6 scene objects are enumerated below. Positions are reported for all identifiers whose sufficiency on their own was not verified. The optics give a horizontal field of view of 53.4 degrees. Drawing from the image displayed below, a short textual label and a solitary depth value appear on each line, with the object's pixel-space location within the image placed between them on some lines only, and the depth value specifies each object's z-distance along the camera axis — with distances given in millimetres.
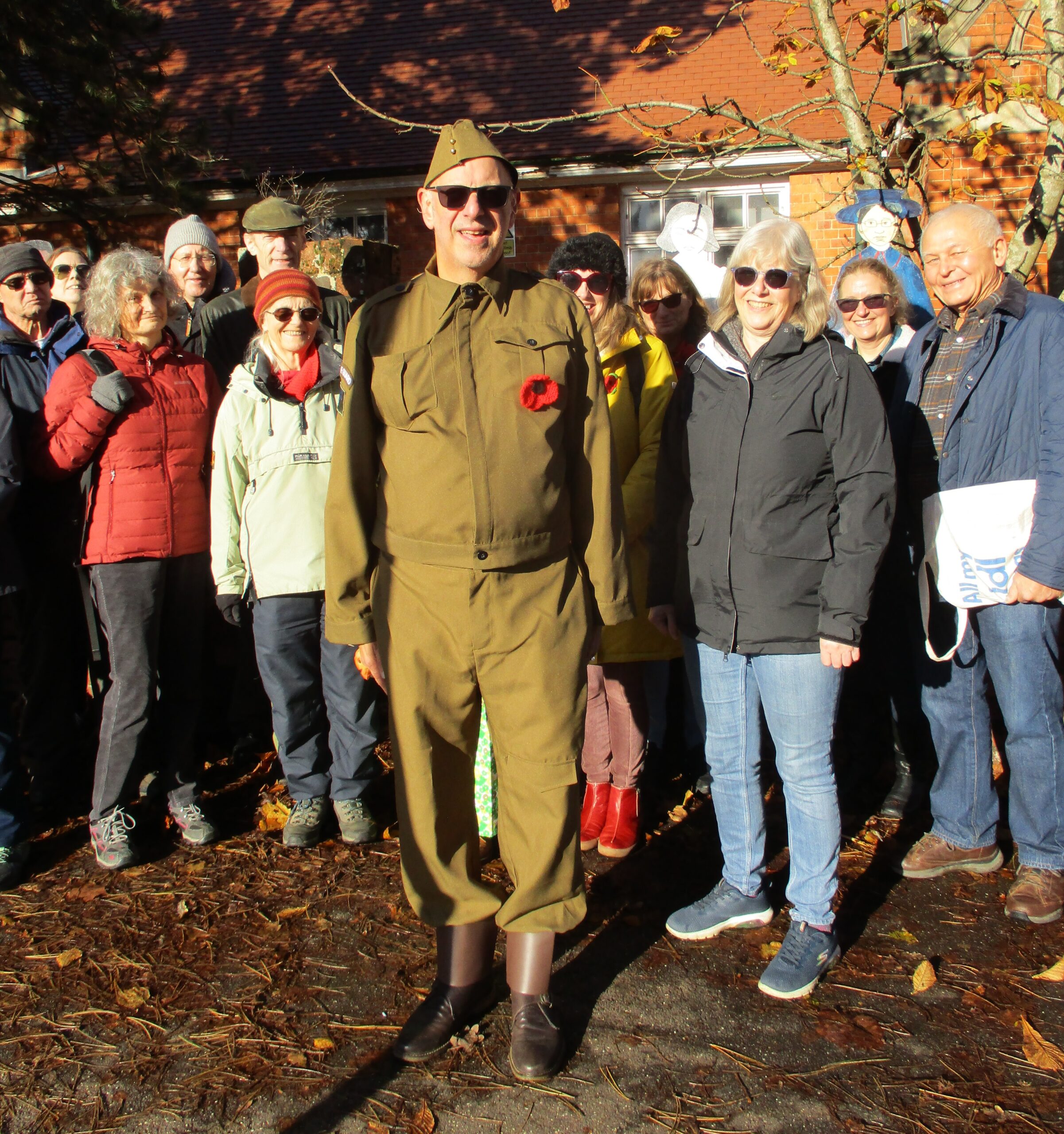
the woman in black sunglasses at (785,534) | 3107
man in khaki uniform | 2791
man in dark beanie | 4234
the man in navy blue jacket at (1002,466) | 3461
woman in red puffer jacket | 3982
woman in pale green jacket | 4035
